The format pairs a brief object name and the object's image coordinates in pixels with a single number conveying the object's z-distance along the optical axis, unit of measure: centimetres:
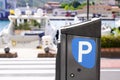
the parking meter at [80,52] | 221
